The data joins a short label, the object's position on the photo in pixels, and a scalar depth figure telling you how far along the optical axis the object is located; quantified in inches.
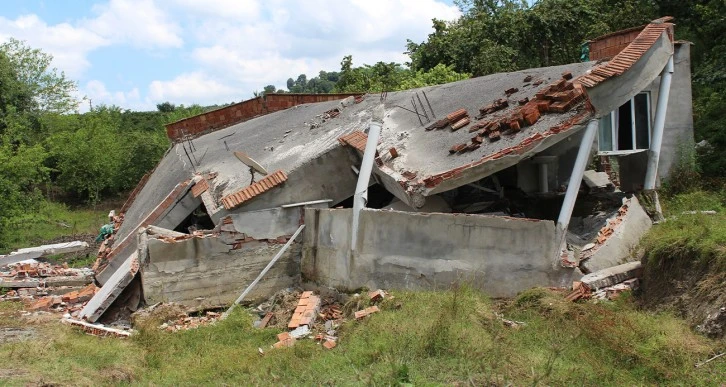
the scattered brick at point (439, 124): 436.1
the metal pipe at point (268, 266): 394.3
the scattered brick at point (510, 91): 438.9
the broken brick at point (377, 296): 339.0
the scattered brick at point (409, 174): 372.7
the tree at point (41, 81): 1541.5
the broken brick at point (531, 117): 366.9
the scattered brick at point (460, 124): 420.5
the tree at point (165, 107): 2034.9
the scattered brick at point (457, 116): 430.9
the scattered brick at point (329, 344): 296.8
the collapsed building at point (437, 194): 341.7
